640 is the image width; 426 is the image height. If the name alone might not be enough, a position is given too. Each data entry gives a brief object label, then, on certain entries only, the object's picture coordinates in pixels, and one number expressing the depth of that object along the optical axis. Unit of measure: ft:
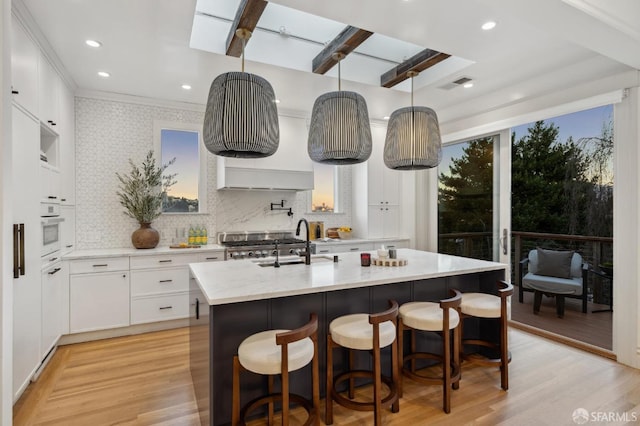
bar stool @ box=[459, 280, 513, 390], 8.26
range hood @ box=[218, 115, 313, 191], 14.39
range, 13.70
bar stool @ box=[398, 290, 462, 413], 7.42
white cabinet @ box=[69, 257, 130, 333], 11.41
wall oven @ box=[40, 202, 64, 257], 9.48
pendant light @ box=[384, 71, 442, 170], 9.08
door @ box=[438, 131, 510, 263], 13.89
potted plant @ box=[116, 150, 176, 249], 13.08
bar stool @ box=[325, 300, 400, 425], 6.52
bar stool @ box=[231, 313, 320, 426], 5.65
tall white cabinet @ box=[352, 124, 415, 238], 17.56
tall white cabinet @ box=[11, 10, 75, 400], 7.66
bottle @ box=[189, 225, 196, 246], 14.36
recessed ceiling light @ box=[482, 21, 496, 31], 8.57
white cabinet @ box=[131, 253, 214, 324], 12.30
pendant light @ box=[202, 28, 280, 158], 6.77
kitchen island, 6.55
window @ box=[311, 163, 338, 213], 17.98
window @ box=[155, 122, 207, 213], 14.65
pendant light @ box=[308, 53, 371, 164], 8.18
